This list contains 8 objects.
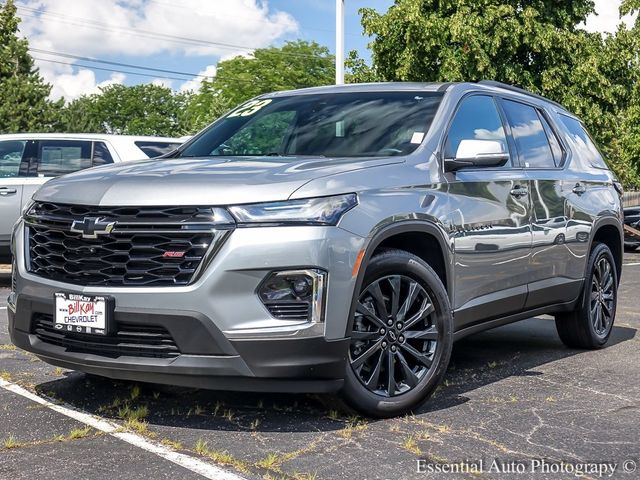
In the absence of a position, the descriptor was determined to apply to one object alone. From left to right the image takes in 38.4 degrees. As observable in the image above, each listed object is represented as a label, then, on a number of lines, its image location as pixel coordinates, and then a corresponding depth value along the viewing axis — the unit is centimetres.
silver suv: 409
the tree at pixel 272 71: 6744
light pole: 1731
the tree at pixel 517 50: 2527
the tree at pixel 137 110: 10350
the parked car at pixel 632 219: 2231
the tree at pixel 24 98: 5941
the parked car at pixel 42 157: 1098
